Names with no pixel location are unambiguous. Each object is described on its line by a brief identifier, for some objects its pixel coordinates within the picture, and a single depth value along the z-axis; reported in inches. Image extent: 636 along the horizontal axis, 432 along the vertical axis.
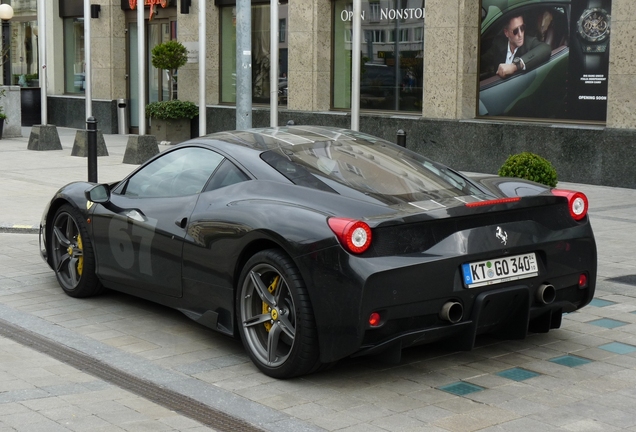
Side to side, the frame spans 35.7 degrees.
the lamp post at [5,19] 935.0
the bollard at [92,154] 480.7
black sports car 199.2
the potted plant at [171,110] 861.8
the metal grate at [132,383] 186.7
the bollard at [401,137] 443.3
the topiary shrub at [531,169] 393.7
